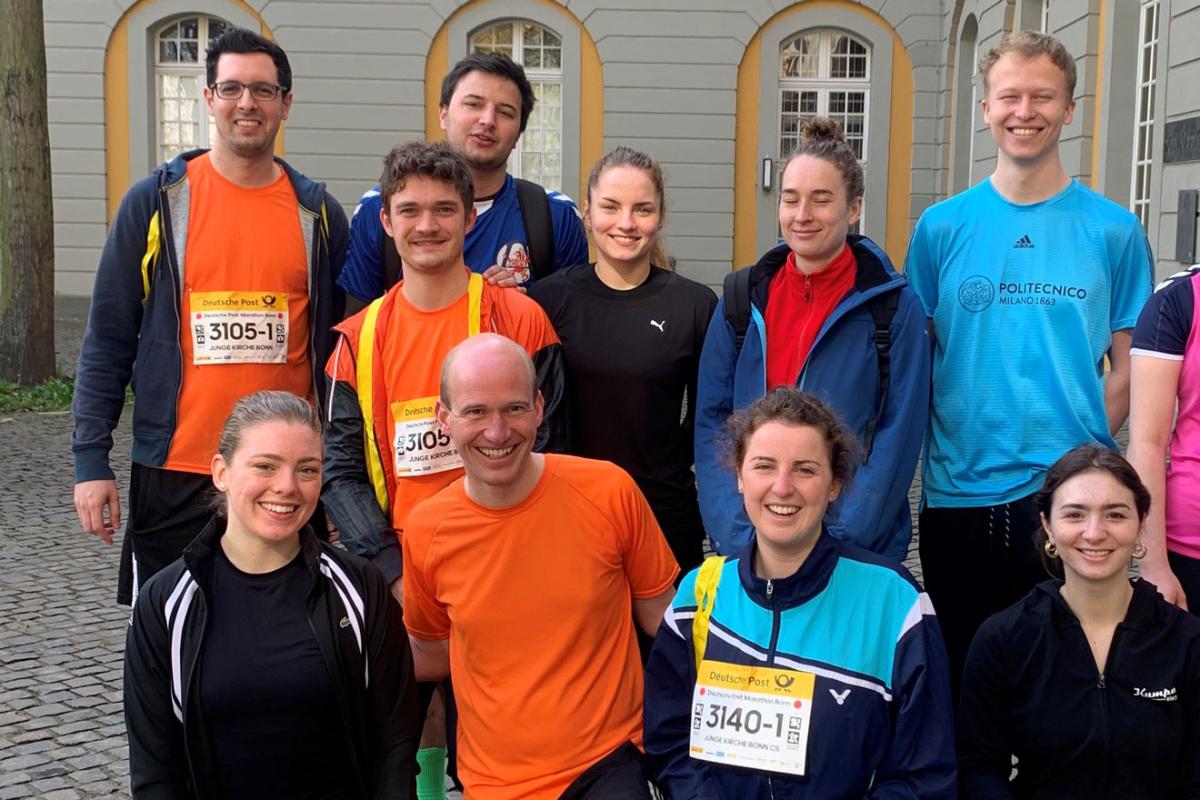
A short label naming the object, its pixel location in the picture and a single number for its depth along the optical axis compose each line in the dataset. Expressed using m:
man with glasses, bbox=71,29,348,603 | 3.62
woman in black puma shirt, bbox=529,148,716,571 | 3.47
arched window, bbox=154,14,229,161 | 18.39
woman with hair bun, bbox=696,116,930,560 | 3.15
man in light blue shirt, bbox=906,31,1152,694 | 3.23
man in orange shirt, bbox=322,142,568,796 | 3.26
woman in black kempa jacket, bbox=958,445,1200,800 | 2.82
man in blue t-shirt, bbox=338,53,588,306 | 3.86
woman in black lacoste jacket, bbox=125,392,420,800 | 2.82
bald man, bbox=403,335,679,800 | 2.90
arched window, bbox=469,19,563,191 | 18.17
